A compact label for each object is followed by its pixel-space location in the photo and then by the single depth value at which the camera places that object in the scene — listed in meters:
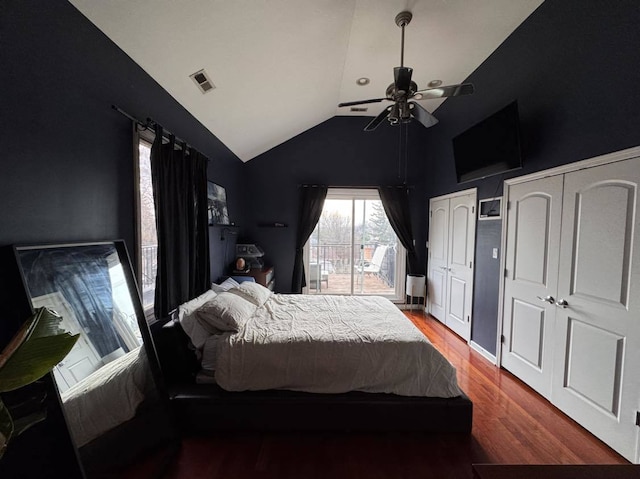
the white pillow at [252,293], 2.57
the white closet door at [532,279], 2.16
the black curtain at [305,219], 4.41
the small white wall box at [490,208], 2.80
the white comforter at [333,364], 1.76
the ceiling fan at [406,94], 1.95
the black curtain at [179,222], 1.88
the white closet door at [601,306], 1.61
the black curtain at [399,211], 4.41
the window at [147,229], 1.93
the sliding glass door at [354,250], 4.60
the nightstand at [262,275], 3.68
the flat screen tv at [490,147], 2.36
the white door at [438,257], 3.86
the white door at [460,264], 3.27
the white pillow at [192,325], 1.85
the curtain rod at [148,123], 1.55
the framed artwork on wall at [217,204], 2.90
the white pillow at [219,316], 1.94
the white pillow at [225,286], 2.70
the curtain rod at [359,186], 4.39
